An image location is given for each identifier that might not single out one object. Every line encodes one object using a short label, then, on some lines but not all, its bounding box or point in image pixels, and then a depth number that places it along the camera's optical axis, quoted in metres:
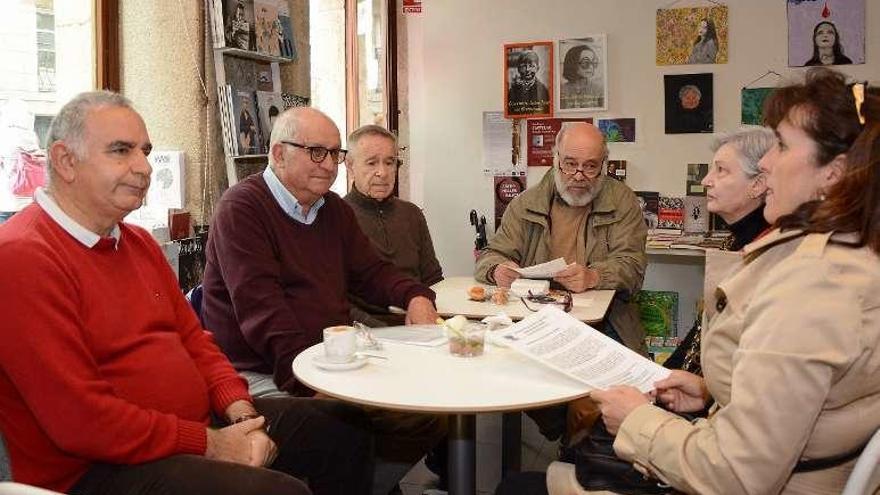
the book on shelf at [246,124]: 2.95
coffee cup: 1.77
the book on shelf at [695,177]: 4.51
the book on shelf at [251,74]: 3.01
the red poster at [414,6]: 5.01
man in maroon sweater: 2.19
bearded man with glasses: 3.05
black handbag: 1.41
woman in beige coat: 1.06
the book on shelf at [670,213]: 4.56
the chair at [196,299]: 2.45
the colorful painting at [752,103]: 4.42
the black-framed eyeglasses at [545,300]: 2.59
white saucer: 1.76
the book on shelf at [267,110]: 3.14
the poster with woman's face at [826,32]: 4.25
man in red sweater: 1.42
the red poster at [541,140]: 4.80
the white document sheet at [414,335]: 2.03
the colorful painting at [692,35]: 4.46
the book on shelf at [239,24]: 2.89
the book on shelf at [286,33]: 3.33
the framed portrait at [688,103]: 4.50
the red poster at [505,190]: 4.91
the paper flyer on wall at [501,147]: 4.90
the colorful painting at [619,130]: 4.64
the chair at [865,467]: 1.09
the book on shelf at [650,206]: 4.60
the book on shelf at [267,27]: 3.12
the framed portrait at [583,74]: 4.67
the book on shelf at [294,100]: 3.38
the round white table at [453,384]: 1.55
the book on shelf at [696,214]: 4.51
